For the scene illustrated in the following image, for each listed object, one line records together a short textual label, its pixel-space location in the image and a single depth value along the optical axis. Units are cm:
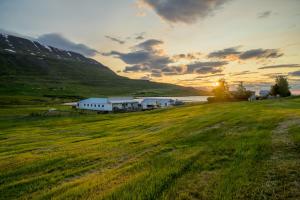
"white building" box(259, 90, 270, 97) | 13348
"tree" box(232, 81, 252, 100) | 9794
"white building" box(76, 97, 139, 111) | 10681
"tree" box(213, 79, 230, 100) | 9870
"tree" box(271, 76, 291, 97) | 10144
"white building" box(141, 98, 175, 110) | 11719
